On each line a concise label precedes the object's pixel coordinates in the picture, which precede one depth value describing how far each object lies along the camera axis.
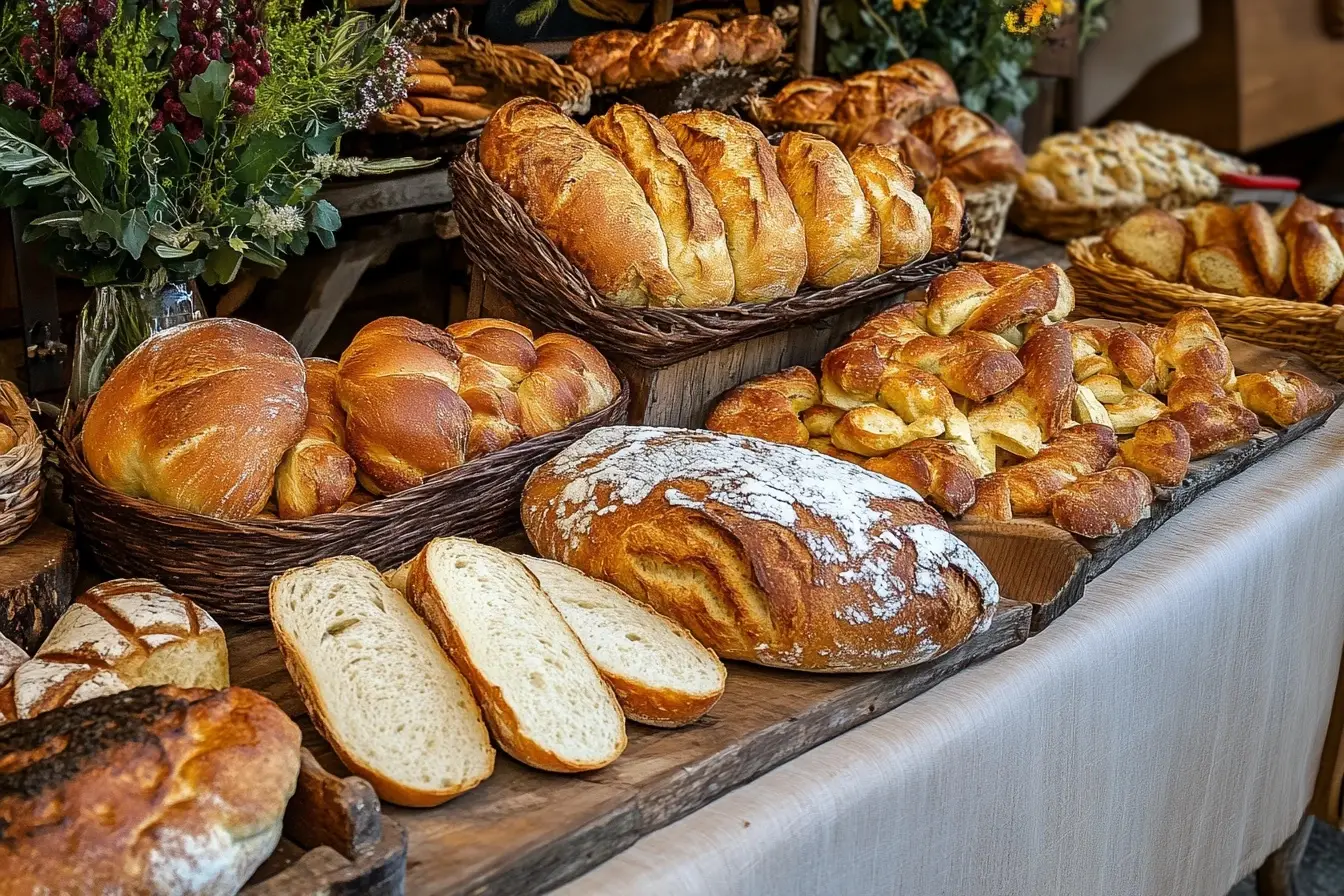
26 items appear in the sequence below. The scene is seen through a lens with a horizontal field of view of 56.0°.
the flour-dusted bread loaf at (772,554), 1.41
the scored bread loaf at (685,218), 1.89
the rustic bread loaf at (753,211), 1.96
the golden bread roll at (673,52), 2.95
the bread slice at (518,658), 1.21
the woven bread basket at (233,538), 1.43
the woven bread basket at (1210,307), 2.61
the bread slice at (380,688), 1.15
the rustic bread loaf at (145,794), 0.91
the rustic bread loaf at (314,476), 1.50
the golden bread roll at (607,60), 3.00
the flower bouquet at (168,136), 1.50
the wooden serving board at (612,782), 1.09
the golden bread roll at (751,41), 3.09
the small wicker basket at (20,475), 1.43
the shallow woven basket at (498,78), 2.77
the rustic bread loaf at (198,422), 1.43
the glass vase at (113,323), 1.69
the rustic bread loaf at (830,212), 2.08
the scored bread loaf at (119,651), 1.16
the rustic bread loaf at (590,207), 1.86
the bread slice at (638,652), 1.30
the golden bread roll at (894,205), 2.22
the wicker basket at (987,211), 3.21
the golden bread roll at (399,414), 1.55
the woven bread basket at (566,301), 1.87
